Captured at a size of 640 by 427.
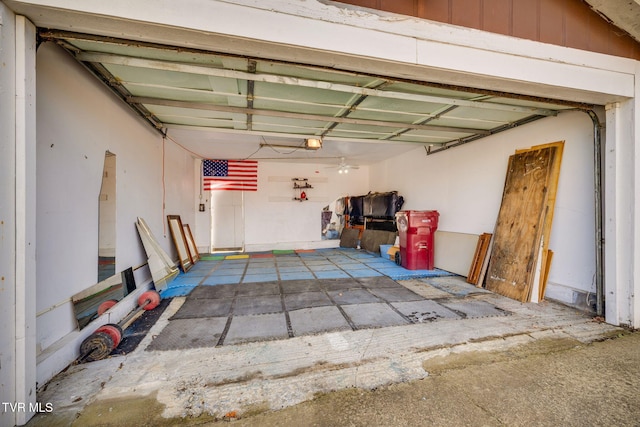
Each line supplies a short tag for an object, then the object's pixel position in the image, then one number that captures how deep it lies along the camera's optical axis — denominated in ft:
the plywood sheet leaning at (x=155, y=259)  12.87
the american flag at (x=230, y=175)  26.96
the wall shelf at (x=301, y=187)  29.45
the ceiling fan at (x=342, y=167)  26.50
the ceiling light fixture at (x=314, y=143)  17.89
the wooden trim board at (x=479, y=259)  14.63
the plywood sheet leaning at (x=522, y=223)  11.95
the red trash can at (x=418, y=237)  18.03
